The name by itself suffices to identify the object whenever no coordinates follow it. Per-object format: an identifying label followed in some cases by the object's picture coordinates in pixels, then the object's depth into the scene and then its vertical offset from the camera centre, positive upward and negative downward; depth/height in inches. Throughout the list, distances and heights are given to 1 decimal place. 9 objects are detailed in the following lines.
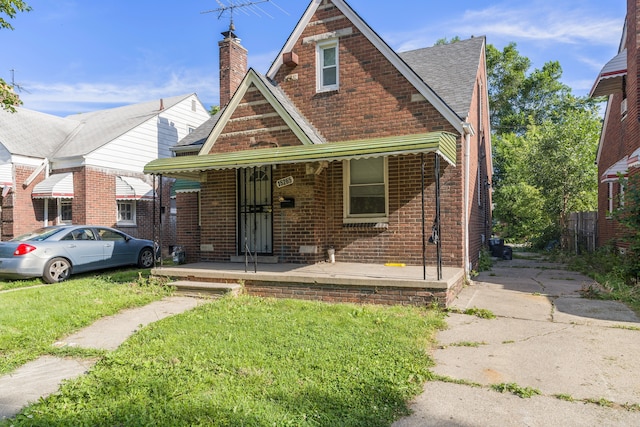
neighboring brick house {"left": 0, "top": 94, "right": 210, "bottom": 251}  653.9 +83.5
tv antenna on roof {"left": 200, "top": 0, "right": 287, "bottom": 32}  567.4 +290.7
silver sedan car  386.0 -32.0
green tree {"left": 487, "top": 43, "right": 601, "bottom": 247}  682.2 +128.2
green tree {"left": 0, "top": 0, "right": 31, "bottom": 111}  371.8 +189.3
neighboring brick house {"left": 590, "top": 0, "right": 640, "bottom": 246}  402.9 +120.3
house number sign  378.3 +35.0
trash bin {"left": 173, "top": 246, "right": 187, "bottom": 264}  459.5 -40.5
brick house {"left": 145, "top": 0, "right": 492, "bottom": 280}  347.9 +48.8
